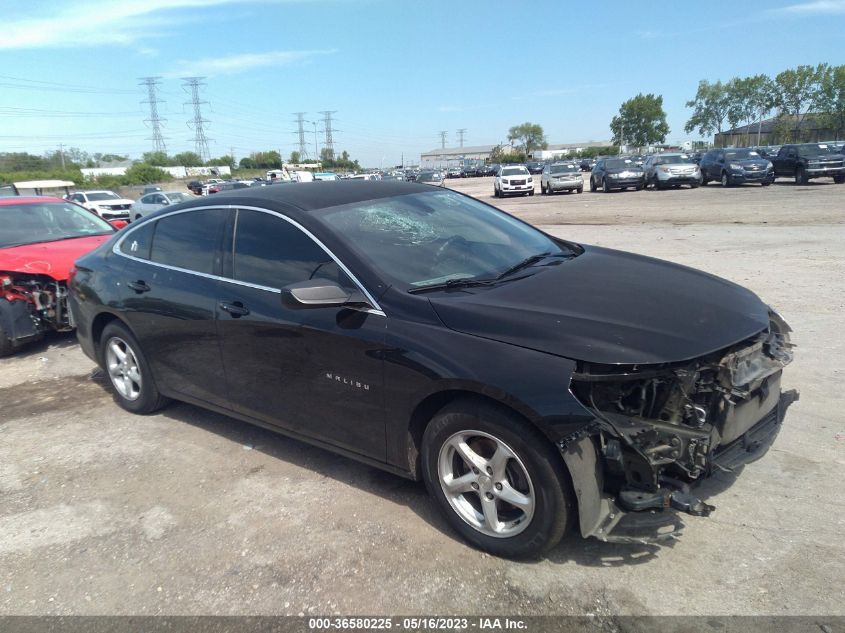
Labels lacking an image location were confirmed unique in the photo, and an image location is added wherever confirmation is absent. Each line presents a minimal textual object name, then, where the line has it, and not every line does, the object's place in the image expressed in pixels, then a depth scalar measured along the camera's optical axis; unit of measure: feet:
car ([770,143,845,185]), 85.97
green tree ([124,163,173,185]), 232.12
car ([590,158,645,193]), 97.14
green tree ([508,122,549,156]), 476.95
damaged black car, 8.89
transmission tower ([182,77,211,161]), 274.77
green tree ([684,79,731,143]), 338.34
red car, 21.62
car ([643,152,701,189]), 91.81
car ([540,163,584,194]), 101.71
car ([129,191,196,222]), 85.51
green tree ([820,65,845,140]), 266.36
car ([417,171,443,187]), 156.98
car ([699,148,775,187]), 87.35
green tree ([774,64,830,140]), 276.00
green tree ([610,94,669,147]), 377.50
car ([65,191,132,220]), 93.04
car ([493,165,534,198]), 103.91
